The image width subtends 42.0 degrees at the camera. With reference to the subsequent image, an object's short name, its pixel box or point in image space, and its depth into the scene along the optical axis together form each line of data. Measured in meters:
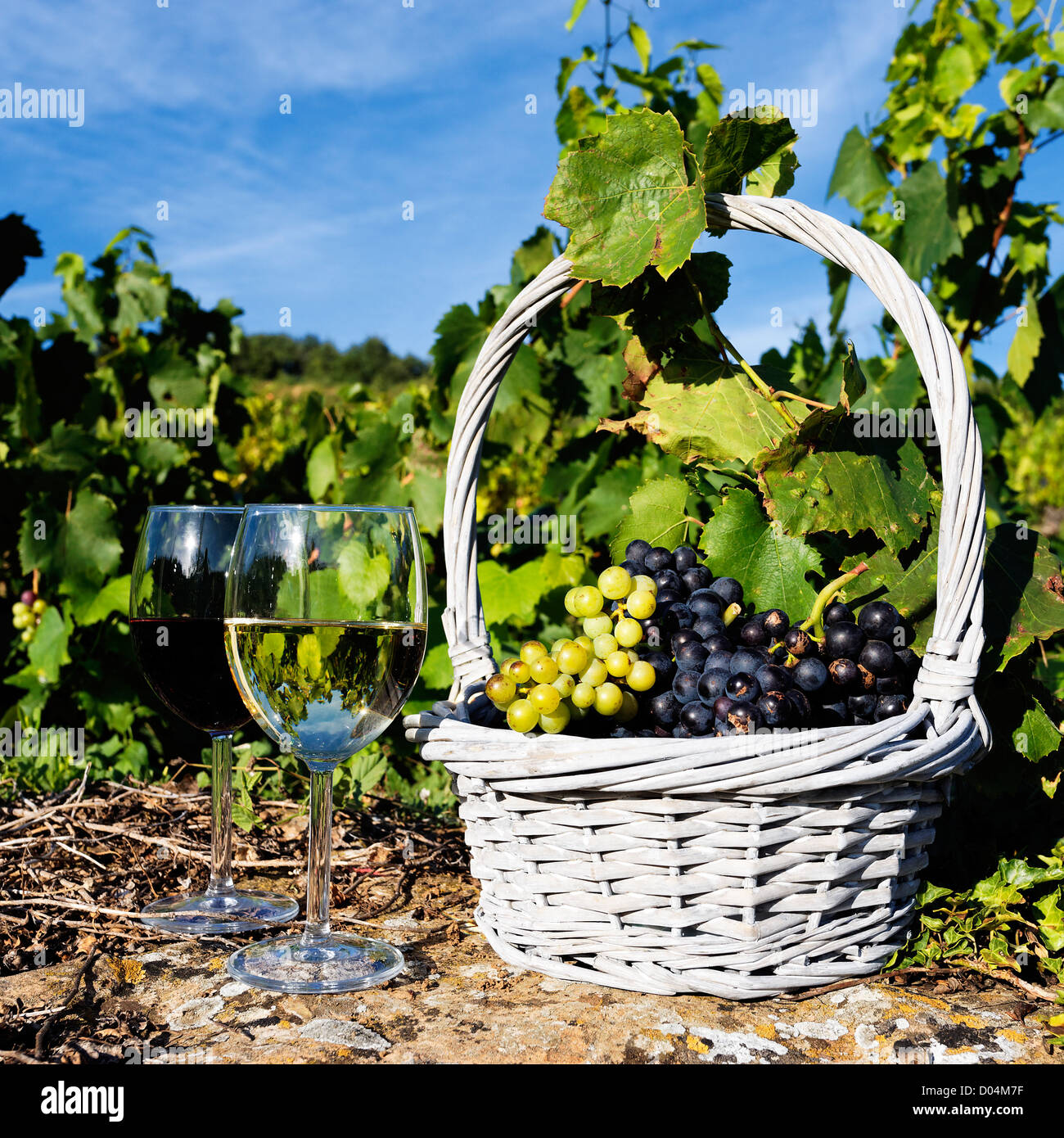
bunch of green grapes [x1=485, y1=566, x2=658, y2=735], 0.56
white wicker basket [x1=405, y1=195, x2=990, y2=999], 0.50
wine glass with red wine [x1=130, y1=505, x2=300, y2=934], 0.64
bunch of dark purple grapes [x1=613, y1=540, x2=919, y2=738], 0.55
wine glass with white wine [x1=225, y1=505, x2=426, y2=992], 0.53
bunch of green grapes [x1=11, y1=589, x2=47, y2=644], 1.24
